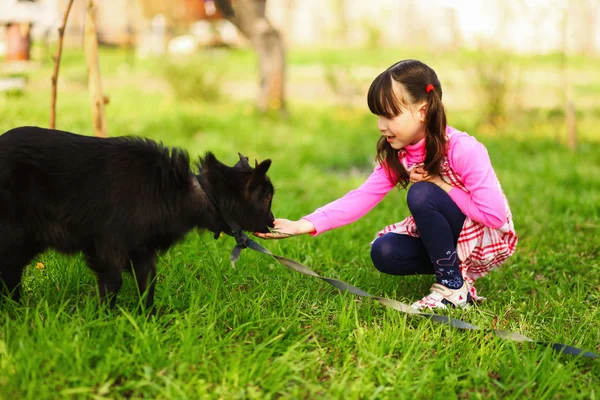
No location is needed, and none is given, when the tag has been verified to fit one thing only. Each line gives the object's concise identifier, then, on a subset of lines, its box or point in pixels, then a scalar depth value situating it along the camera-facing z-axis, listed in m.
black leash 2.61
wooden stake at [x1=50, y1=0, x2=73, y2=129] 3.68
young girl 2.91
